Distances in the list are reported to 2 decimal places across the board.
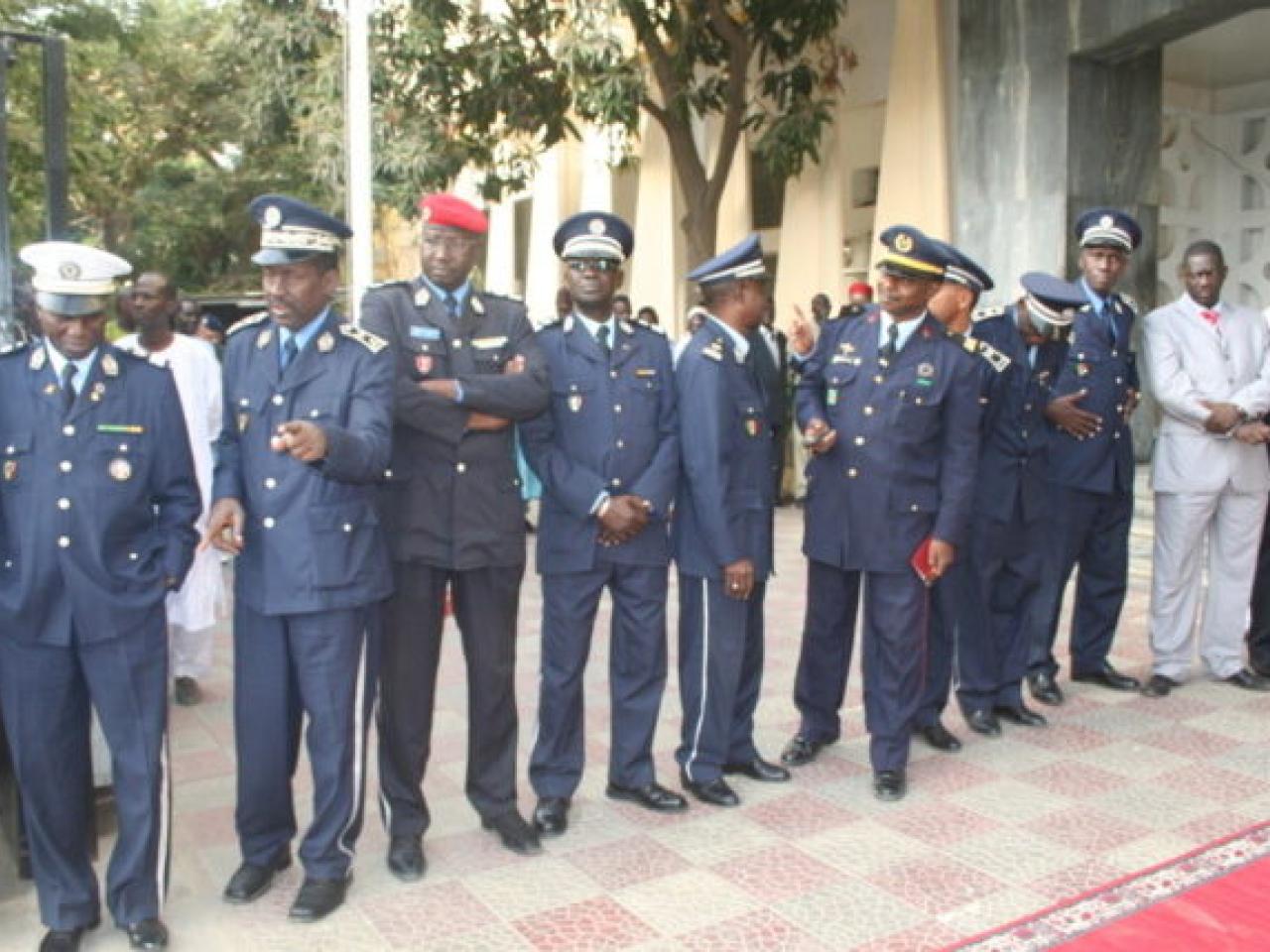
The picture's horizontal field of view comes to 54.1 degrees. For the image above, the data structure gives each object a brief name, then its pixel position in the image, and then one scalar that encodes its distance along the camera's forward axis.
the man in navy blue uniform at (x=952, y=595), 4.68
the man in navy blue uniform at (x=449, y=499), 3.61
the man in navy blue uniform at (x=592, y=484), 3.95
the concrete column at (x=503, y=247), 21.06
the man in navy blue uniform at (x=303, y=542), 3.32
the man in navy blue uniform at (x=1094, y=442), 5.27
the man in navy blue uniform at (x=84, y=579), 3.08
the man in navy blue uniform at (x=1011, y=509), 4.92
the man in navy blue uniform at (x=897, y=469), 4.27
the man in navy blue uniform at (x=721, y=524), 4.10
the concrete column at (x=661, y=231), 14.83
